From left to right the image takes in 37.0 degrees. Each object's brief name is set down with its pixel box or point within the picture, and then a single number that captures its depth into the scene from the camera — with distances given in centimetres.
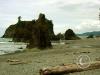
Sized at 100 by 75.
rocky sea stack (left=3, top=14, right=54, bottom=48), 2115
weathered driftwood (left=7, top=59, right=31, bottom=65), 950
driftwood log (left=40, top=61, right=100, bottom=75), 592
